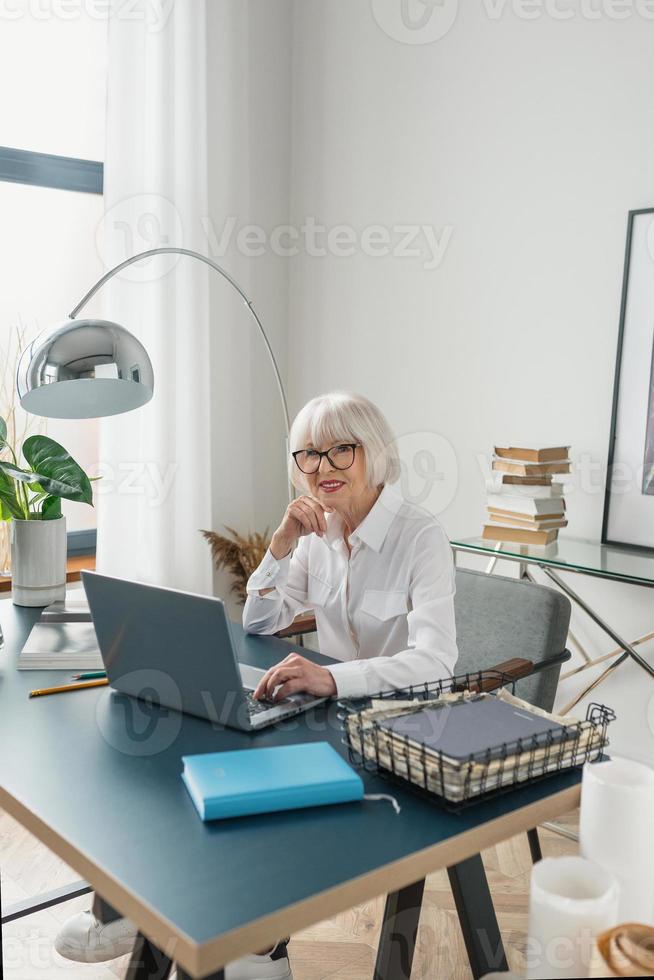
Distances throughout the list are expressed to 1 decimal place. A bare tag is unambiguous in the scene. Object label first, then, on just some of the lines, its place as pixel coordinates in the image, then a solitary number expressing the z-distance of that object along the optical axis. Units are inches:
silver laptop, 52.5
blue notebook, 42.7
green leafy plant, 85.4
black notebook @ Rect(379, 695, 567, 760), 46.1
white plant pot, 86.7
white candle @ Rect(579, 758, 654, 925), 39.3
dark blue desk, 35.8
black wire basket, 44.1
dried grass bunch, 136.3
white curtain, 125.8
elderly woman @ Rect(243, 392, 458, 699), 77.0
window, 127.9
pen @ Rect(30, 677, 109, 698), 61.0
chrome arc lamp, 71.3
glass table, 96.6
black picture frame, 105.3
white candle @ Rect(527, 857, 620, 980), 35.4
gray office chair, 82.9
